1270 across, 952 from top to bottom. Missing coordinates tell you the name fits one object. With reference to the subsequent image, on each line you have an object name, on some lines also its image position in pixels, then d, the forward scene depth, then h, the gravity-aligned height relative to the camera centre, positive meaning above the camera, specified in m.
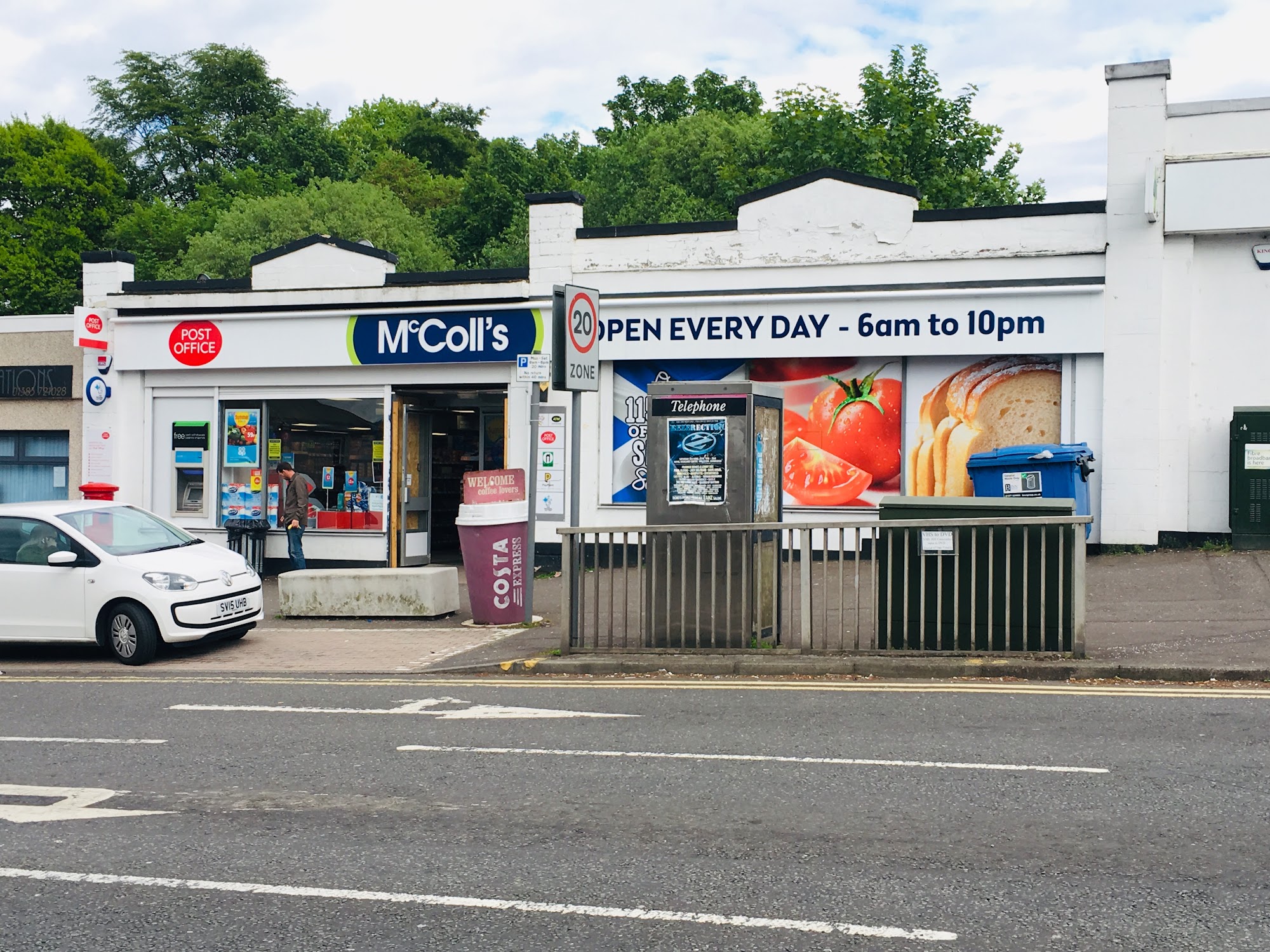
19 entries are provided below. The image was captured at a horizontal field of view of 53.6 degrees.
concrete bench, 13.99 -1.17
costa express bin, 12.93 -0.70
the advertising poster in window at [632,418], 18.06 +1.03
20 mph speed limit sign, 11.72 +1.42
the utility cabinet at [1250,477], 15.10 +0.17
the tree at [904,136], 39.12 +11.40
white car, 11.89 -0.96
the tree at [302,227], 44.03 +9.34
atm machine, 19.91 +0.32
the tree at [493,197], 53.41 +12.48
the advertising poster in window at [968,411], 16.50 +1.05
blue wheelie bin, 15.22 +0.23
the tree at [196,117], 63.28 +19.48
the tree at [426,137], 68.00 +19.45
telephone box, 10.45 -0.22
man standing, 17.97 -0.31
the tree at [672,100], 65.19 +20.62
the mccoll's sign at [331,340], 18.38 +2.26
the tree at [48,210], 53.75 +12.40
